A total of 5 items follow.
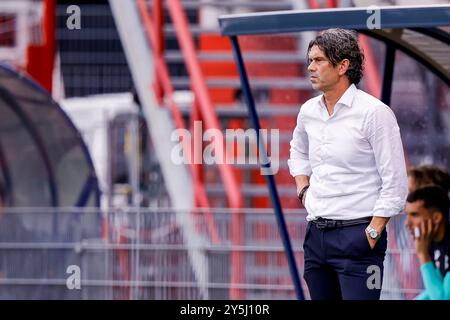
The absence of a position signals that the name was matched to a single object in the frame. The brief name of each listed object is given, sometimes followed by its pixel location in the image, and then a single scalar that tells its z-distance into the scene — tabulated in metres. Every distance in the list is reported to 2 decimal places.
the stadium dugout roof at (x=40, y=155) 21.41
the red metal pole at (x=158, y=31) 24.48
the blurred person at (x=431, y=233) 14.44
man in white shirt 11.06
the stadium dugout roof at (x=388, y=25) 12.33
